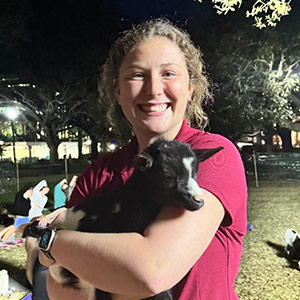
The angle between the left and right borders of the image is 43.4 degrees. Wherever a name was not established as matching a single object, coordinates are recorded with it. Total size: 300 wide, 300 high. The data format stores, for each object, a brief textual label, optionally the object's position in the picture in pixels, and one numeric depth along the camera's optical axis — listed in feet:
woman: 1.84
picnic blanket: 12.01
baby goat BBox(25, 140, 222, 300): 1.91
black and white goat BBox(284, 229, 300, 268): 10.59
